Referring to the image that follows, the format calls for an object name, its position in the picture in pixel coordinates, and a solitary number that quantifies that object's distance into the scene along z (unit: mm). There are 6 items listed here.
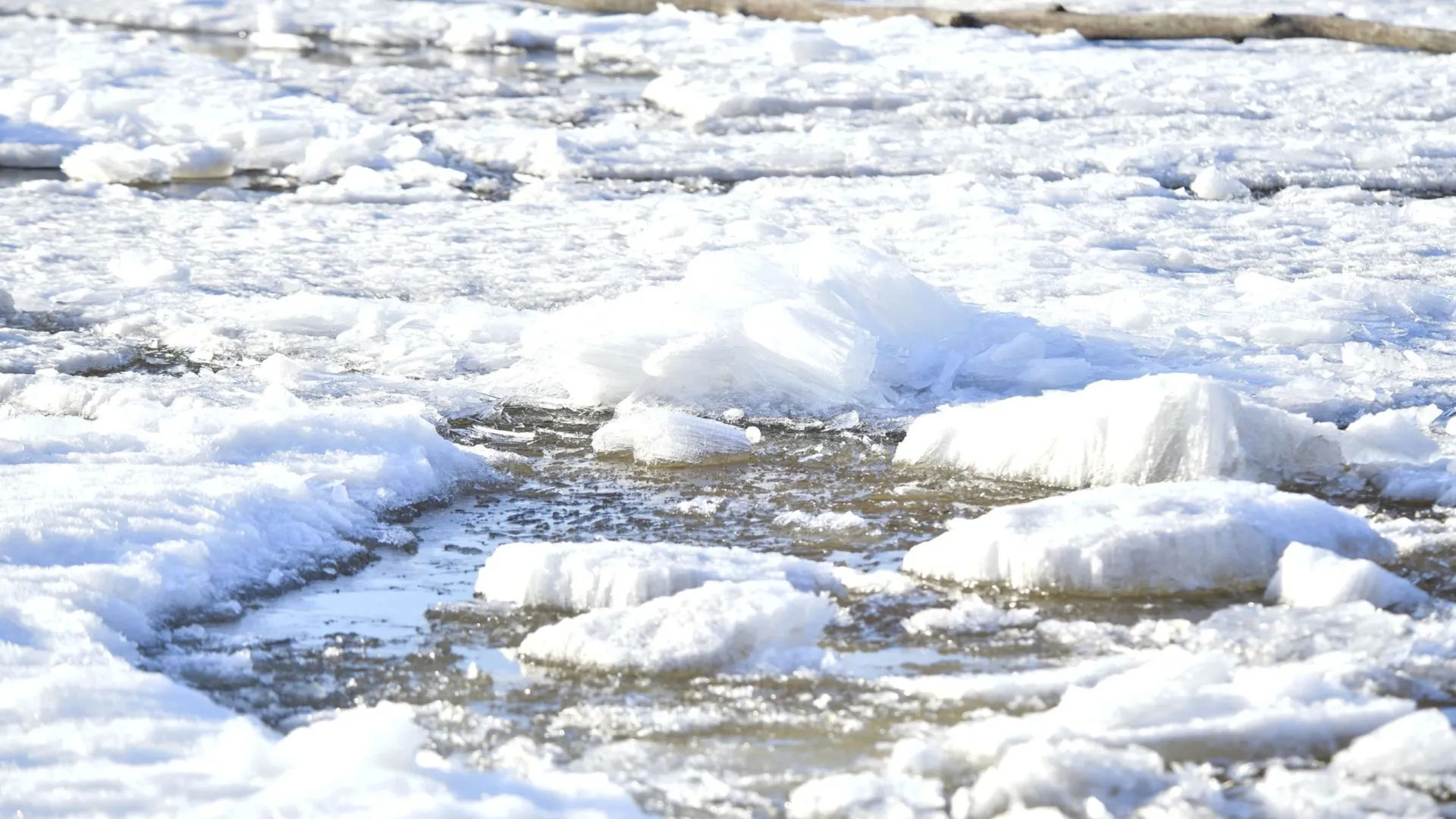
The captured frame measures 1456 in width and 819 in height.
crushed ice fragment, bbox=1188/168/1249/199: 17500
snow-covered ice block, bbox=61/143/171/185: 19312
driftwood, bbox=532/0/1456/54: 27016
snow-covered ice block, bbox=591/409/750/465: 9367
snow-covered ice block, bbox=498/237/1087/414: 10258
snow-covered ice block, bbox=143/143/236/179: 19797
